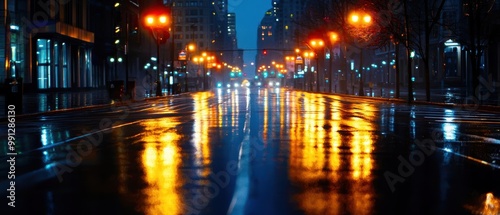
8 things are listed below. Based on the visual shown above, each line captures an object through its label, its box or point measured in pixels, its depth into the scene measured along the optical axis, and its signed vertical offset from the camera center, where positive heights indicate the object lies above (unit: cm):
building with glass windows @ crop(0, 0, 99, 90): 6125 +695
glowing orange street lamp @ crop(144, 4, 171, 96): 5391 +759
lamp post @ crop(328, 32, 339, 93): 7410 +821
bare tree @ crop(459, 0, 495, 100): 3712 +445
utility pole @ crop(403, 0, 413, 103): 4456 +392
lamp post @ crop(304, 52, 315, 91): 9842 +788
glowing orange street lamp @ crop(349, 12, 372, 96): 5018 +708
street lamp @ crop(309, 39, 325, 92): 8019 +799
